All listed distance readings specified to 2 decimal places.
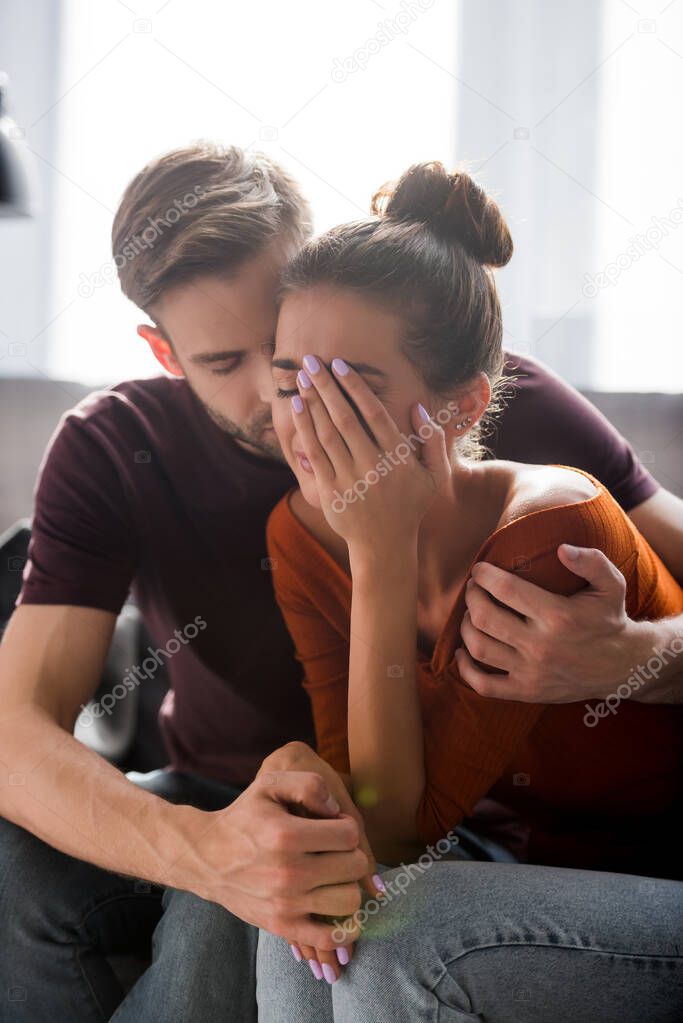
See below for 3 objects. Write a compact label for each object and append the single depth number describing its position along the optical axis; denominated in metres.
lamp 1.15
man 0.66
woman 0.67
